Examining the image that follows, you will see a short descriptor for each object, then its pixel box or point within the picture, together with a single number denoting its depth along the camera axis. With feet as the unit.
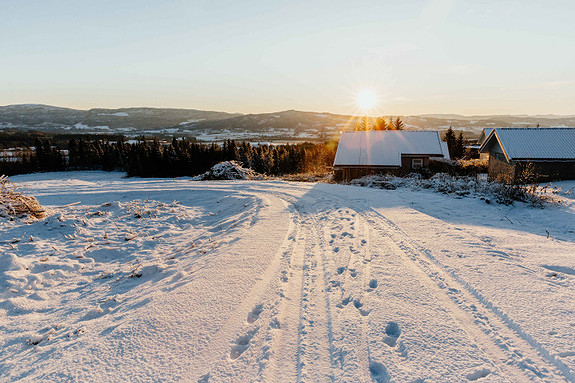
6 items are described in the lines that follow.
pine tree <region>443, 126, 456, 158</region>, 177.06
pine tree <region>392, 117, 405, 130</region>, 204.00
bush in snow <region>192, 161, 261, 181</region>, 93.20
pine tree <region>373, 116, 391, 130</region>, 198.27
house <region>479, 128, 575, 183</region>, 64.90
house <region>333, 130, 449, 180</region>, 89.56
